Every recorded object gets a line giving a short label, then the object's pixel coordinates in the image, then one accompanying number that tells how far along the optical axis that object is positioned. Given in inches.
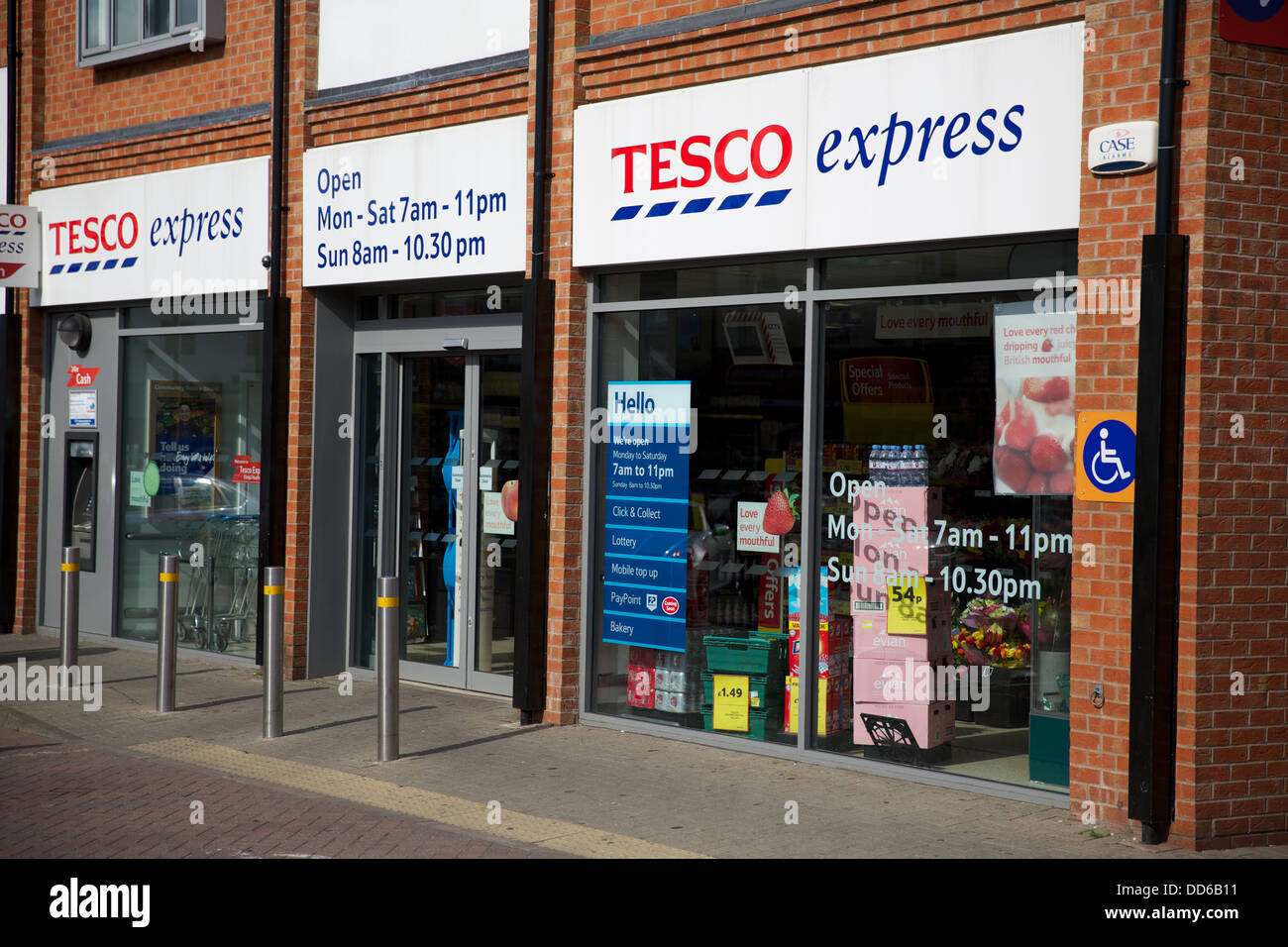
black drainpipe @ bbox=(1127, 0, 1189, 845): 259.6
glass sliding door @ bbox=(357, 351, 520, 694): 421.4
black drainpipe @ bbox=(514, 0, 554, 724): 376.5
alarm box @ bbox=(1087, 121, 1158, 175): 264.2
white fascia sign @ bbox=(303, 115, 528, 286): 394.0
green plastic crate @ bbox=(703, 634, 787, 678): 350.0
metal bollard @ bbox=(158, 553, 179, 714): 391.2
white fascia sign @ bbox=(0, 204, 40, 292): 539.8
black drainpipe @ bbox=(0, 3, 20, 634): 554.6
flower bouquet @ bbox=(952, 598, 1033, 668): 305.1
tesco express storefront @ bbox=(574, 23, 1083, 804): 295.3
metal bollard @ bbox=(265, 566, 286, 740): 356.5
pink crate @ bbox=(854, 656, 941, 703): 322.3
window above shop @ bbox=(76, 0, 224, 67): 480.1
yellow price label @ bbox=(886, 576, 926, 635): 321.4
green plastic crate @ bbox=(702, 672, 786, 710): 349.4
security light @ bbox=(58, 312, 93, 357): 539.2
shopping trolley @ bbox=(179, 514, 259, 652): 489.7
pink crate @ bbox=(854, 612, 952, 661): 319.9
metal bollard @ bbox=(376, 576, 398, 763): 331.9
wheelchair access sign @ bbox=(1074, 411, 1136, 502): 269.1
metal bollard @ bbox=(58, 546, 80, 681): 431.8
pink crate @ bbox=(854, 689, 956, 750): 316.5
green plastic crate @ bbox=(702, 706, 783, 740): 347.9
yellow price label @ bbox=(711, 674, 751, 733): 354.6
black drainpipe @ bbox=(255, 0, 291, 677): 450.6
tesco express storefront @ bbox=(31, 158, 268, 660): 484.7
